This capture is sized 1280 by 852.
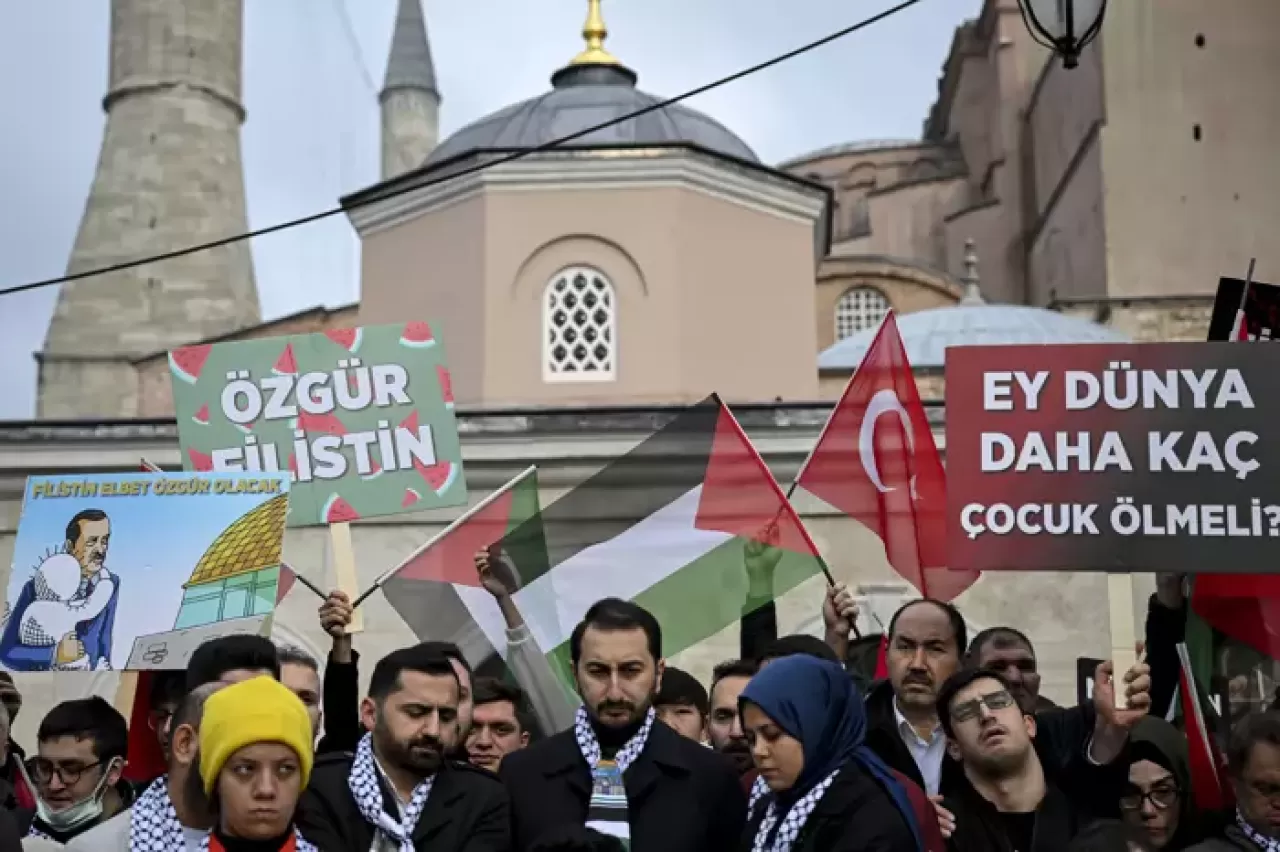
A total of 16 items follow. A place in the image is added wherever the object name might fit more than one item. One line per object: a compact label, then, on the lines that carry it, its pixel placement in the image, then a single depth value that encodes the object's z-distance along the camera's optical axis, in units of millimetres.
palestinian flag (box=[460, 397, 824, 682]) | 7145
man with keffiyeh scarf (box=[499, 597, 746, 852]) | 5156
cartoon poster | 6824
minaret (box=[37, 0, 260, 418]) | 38094
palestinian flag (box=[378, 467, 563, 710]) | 7117
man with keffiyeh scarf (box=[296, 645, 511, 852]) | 4898
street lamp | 8492
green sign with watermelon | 7793
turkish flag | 7555
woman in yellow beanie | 4320
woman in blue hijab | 4664
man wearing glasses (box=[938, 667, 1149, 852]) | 5219
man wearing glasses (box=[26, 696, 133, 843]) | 5691
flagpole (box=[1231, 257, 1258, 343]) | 7016
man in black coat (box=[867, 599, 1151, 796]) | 5633
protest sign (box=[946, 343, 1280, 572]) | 6418
